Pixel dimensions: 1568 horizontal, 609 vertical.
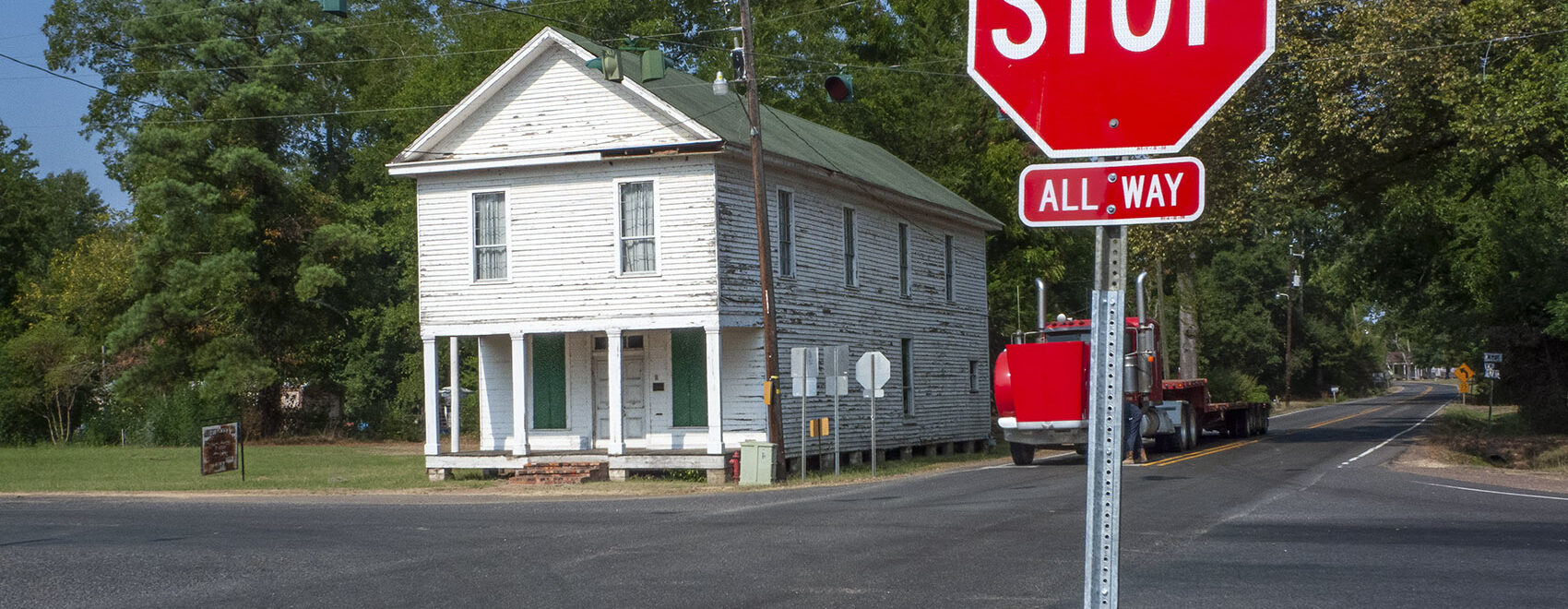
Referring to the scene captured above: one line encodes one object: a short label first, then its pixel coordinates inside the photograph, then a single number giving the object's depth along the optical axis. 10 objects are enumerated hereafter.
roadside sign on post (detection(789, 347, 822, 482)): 24.86
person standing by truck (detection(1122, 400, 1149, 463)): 24.08
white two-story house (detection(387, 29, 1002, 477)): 26.22
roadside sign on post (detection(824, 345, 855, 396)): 25.71
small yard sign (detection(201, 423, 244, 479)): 26.83
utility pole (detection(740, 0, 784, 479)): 25.30
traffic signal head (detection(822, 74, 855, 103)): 23.75
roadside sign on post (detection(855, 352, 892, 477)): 25.66
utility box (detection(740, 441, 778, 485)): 24.98
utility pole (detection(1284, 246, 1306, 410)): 85.50
